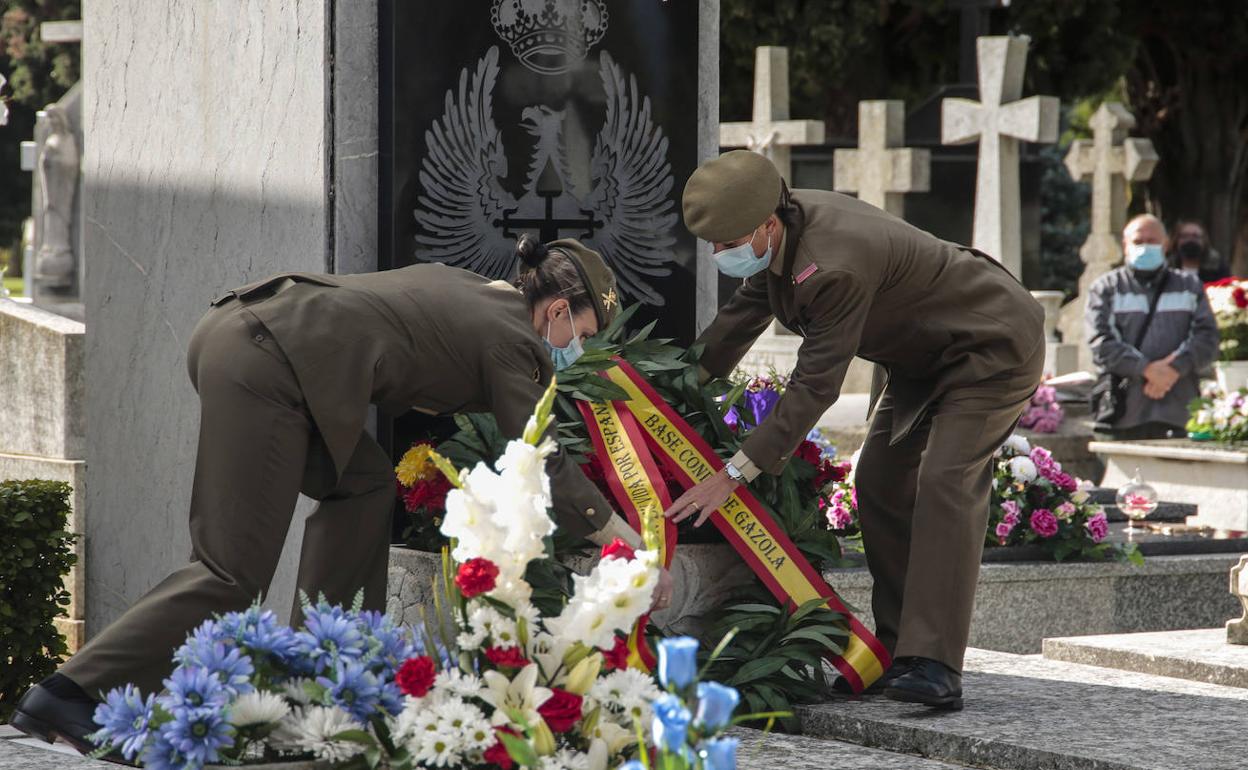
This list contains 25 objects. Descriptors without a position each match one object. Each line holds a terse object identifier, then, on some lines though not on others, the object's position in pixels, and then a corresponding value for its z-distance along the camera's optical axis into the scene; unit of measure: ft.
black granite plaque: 38.11
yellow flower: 34.71
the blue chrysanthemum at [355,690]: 24.41
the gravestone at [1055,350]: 100.13
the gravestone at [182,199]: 37.68
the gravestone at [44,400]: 48.70
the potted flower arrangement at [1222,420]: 67.87
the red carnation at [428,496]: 34.53
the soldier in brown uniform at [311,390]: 28.02
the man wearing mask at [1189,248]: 80.89
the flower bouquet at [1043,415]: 76.43
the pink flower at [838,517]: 47.96
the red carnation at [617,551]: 23.27
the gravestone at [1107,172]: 115.96
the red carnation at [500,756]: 23.66
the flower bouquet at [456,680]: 22.75
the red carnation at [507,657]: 23.79
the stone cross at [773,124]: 101.91
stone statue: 133.69
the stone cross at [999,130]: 90.58
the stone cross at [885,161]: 98.48
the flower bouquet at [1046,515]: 48.85
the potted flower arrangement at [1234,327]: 78.59
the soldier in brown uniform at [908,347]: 32.01
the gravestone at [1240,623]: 40.32
